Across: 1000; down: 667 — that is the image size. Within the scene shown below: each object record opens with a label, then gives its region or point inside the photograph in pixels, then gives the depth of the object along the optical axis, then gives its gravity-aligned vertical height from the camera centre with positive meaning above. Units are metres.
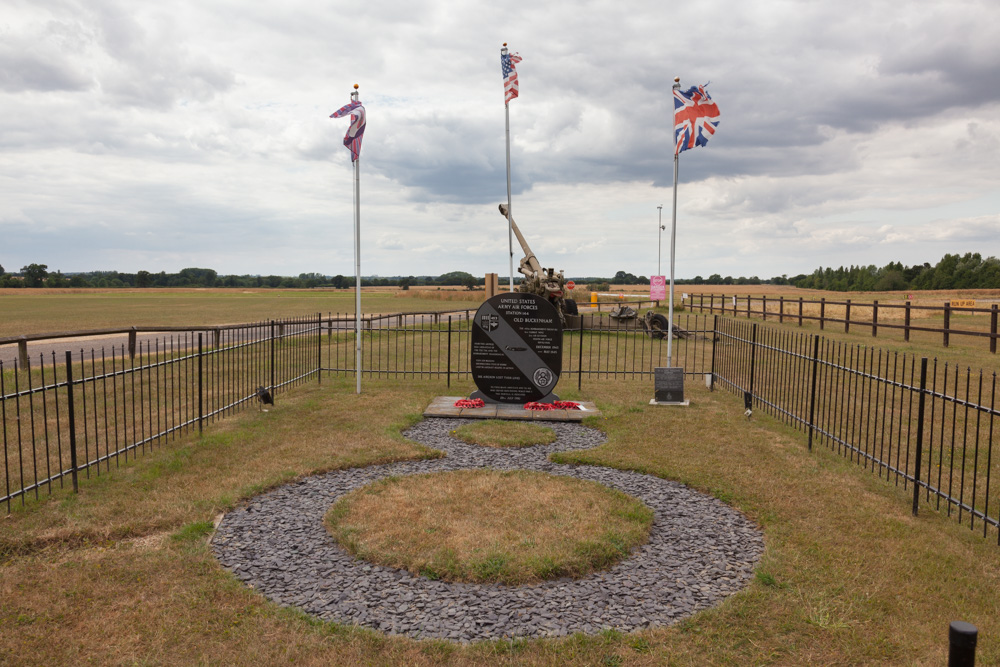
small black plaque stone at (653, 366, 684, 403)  11.23 -1.71
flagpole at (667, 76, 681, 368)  11.26 +1.13
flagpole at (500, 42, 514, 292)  15.71 +4.71
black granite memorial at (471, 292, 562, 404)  10.54 -1.06
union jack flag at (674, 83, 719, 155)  10.90 +3.06
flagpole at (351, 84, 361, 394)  11.34 +1.09
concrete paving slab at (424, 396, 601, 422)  10.17 -2.10
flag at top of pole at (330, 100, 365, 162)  11.23 +2.83
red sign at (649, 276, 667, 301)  28.42 +0.14
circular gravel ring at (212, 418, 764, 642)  4.11 -2.19
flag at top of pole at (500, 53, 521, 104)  15.62 +5.52
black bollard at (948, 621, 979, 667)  2.25 -1.29
